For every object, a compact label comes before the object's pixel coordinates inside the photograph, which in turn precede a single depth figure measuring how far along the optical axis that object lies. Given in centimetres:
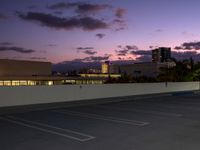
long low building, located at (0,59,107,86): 4116
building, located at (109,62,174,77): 9931
